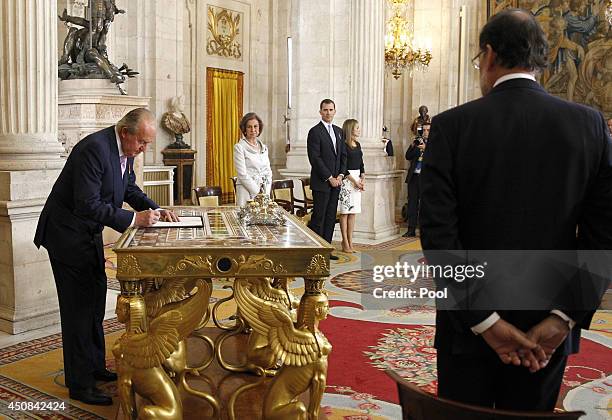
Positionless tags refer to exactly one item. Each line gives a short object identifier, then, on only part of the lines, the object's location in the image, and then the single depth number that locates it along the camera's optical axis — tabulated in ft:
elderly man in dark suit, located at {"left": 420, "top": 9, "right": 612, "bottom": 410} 6.98
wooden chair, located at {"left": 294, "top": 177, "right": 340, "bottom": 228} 29.99
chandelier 44.45
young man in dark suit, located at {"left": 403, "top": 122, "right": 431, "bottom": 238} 36.17
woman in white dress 22.45
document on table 12.95
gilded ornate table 10.82
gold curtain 52.95
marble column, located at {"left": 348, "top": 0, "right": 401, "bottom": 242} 33.58
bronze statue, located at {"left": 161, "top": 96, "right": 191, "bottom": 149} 46.32
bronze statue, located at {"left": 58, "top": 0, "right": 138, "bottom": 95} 32.73
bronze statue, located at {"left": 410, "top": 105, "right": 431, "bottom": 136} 42.50
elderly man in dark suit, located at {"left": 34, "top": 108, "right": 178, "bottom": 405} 12.48
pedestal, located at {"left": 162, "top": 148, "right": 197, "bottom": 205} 45.88
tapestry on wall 41.29
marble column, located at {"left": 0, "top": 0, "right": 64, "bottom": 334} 17.24
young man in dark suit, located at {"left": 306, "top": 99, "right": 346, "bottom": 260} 26.66
